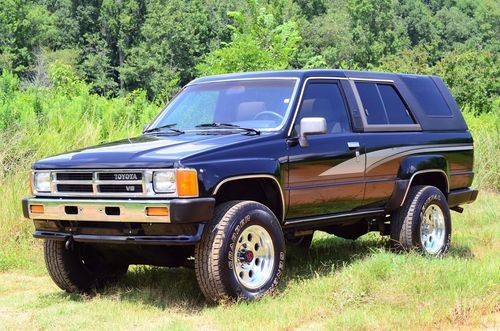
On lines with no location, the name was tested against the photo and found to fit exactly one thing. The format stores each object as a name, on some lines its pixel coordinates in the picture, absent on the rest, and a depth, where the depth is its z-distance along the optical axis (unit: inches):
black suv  234.2
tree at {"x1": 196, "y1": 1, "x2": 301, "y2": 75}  629.0
